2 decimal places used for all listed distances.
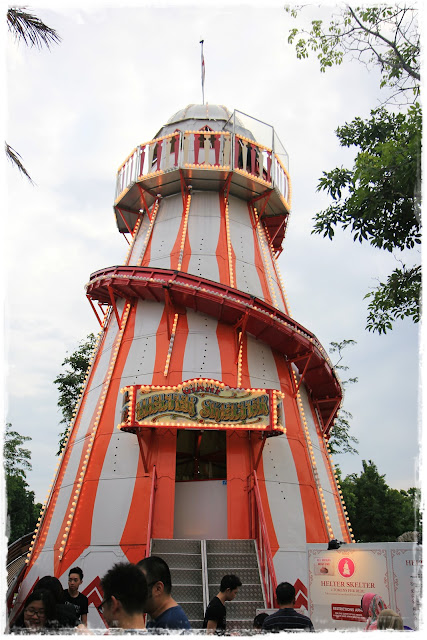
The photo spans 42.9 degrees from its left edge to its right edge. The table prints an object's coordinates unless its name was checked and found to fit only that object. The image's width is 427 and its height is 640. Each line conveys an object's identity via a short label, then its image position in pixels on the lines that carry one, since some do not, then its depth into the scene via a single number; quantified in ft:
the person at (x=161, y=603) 13.64
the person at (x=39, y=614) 15.74
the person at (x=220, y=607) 21.61
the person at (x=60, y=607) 16.67
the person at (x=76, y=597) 24.63
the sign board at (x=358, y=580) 30.04
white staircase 41.04
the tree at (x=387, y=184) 27.37
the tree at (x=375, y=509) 118.62
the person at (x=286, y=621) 16.79
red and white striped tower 48.85
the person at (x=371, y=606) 21.01
